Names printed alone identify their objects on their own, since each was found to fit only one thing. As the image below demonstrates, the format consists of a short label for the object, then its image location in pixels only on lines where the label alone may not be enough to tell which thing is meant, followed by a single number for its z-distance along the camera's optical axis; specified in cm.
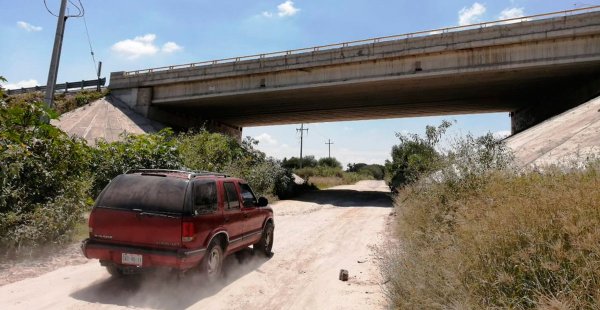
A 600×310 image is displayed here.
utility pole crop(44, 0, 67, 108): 1165
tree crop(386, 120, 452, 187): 2073
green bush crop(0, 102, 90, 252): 718
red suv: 515
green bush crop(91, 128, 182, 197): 1286
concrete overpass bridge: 1797
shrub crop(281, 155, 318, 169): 7485
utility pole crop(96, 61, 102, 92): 3175
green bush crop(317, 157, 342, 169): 8684
